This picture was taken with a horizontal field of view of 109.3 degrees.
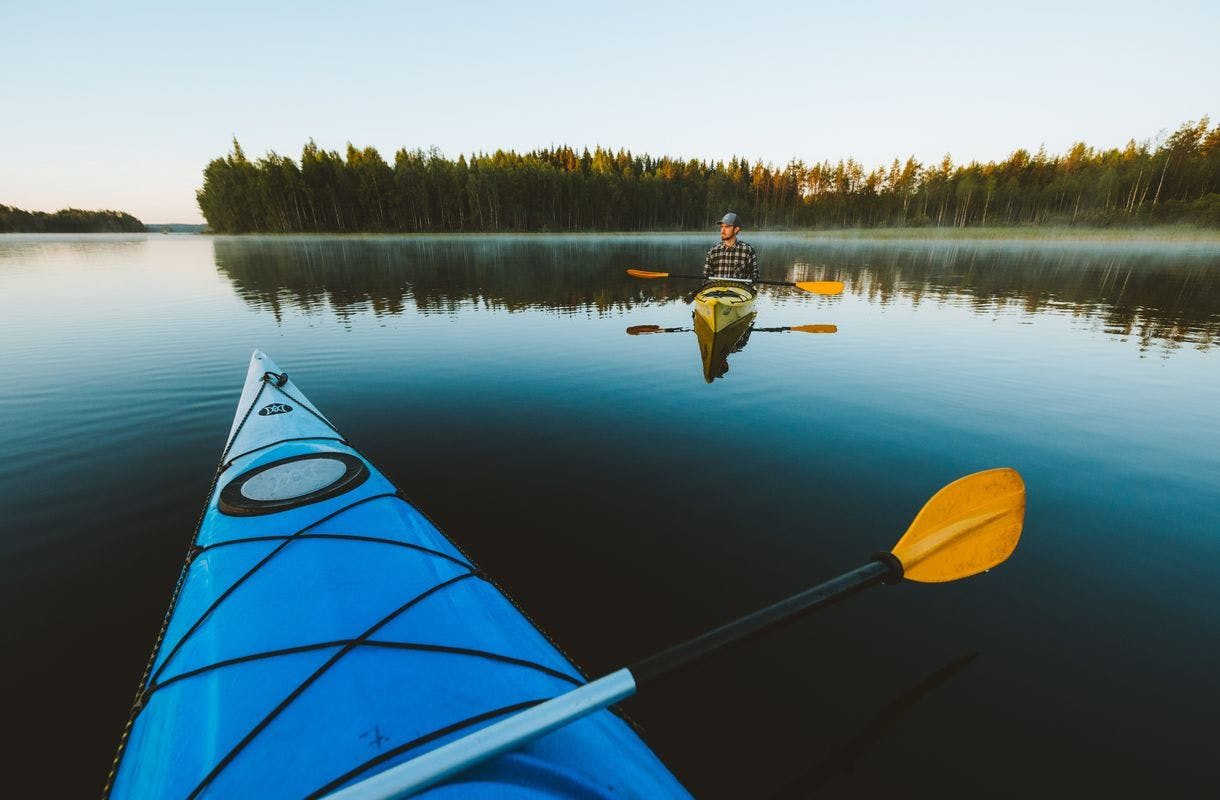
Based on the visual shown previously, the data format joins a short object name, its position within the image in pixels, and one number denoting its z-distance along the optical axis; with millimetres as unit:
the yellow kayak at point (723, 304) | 9703
